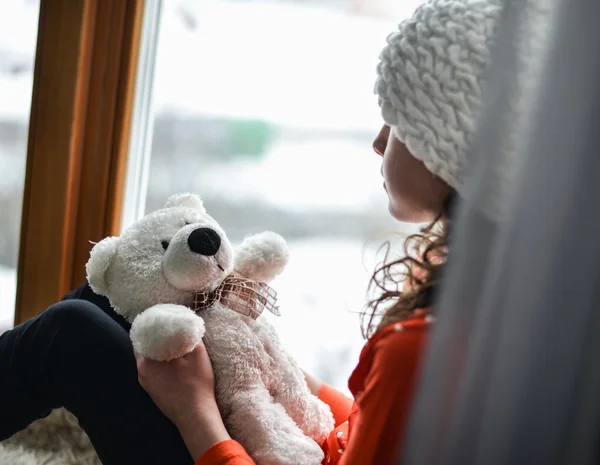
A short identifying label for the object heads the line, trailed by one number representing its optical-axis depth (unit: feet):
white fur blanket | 4.49
